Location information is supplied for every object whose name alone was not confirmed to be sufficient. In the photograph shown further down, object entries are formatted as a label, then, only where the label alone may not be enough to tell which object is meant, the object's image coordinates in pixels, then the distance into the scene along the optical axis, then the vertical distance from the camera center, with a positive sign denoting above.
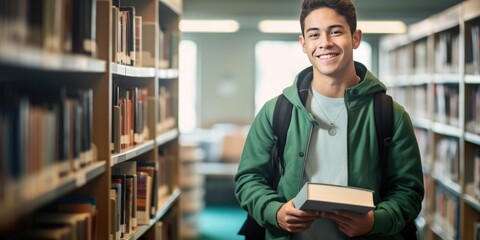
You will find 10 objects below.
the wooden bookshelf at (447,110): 4.98 -0.09
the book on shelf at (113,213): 2.97 -0.48
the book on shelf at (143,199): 3.67 -0.52
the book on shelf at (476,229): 4.70 -0.88
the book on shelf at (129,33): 3.39 +0.33
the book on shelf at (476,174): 4.88 -0.52
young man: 2.61 -0.18
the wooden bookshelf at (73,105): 1.73 -0.02
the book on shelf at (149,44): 3.93 +0.31
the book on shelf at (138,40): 3.62 +0.31
